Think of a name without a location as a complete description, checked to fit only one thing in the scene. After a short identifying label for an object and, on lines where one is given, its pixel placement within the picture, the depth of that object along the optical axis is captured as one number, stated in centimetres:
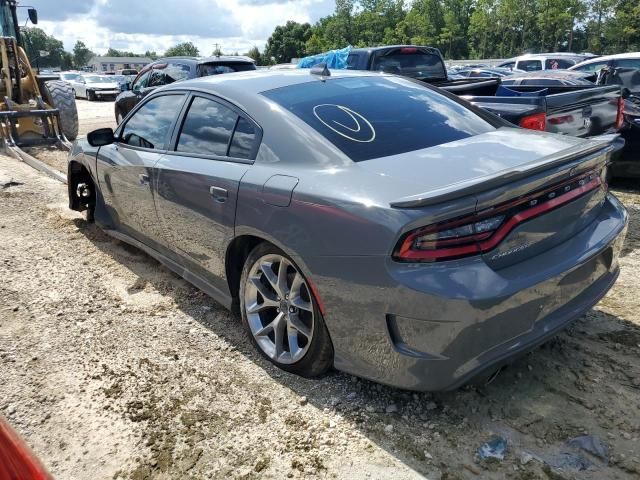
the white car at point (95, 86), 2698
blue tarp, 1132
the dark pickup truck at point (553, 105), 447
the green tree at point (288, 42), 8581
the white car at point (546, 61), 2175
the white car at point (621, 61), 874
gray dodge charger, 219
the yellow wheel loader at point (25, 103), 991
